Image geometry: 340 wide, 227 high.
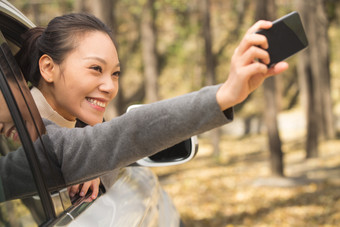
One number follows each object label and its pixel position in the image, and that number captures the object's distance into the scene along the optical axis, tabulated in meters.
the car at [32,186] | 1.42
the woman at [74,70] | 1.72
